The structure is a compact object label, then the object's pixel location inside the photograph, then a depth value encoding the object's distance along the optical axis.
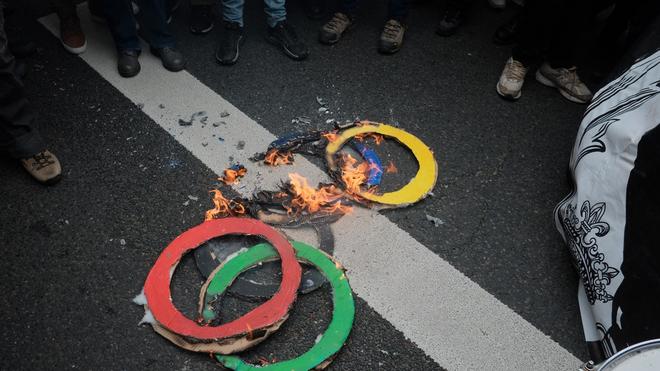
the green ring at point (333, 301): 2.02
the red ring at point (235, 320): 2.06
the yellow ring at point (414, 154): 2.72
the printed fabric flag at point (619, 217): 1.99
